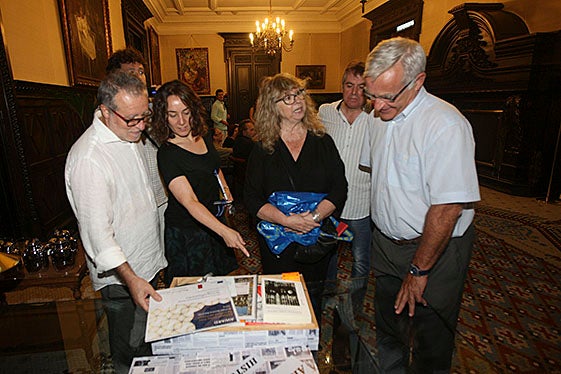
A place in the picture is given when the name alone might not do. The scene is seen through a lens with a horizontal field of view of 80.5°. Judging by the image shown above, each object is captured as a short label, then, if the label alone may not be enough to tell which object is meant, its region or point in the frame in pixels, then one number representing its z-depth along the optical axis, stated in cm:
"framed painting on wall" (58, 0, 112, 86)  345
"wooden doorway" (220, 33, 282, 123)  1048
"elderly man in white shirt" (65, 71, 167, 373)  117
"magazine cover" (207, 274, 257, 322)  102
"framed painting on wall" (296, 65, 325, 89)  1079
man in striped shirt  210
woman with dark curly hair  159
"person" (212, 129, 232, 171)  523
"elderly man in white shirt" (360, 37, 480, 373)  119
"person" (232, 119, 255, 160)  432
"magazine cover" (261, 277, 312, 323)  101
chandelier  704
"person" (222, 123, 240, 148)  717
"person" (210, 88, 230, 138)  980
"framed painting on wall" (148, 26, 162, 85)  866
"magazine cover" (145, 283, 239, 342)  96
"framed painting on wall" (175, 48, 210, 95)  1044
